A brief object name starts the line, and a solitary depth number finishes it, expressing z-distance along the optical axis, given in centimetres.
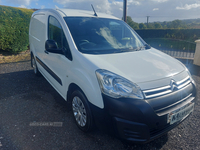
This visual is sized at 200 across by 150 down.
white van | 181
